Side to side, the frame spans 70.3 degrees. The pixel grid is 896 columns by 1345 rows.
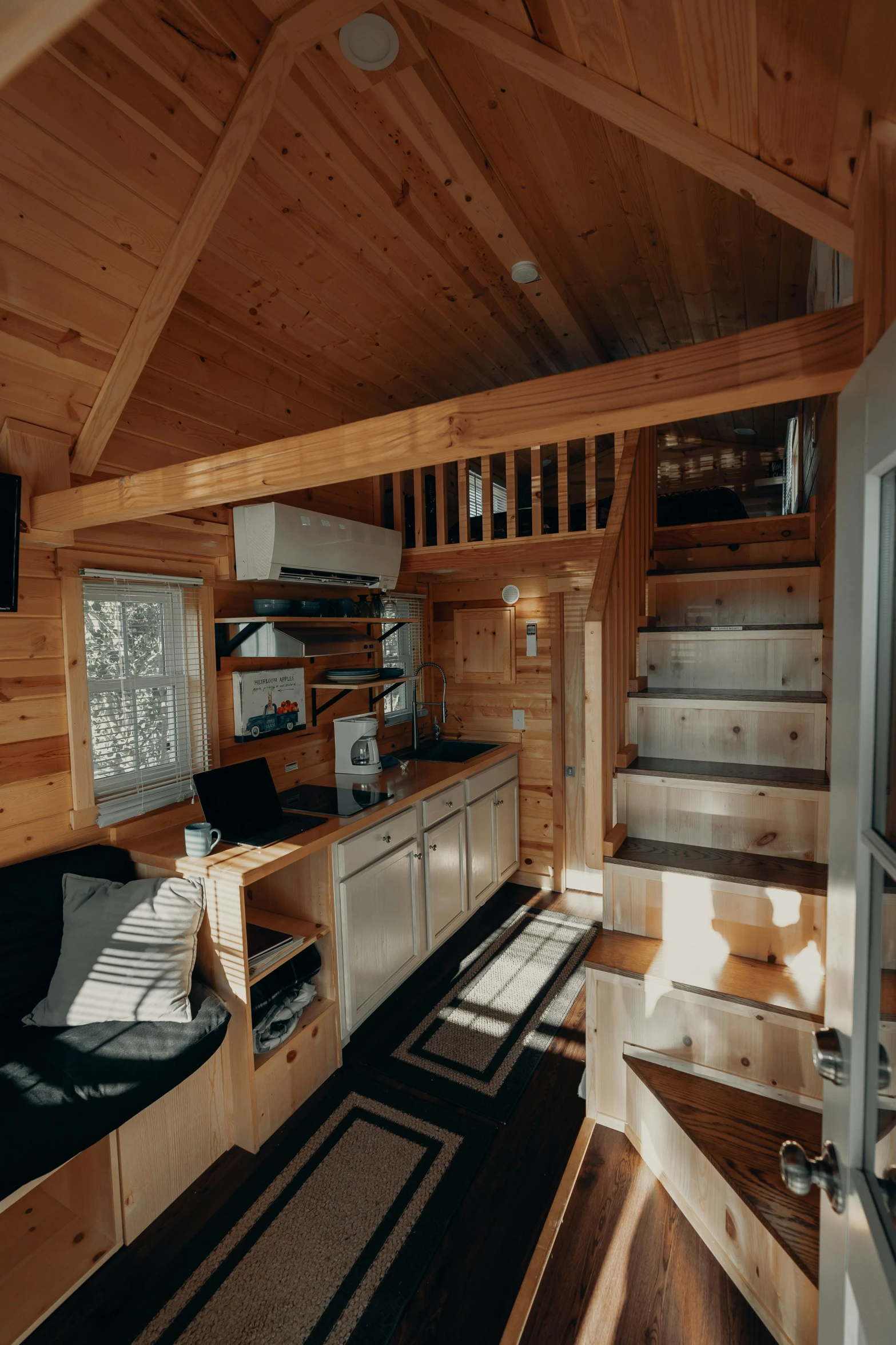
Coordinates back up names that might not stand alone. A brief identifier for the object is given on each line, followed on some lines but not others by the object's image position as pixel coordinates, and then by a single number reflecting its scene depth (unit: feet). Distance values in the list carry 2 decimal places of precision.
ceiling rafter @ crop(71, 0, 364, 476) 5.69
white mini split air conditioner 8.84
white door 2.31
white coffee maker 10.65
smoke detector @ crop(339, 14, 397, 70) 5.78
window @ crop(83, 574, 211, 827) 7.83
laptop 8.05
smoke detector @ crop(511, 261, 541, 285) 9.04
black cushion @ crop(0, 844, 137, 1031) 6.43
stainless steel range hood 9.20
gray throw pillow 6.37
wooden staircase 5.27
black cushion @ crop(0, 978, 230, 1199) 5.03
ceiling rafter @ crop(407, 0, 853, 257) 3.77
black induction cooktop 9.25
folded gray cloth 7.38
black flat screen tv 6.31
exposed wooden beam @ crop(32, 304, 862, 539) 3.07
